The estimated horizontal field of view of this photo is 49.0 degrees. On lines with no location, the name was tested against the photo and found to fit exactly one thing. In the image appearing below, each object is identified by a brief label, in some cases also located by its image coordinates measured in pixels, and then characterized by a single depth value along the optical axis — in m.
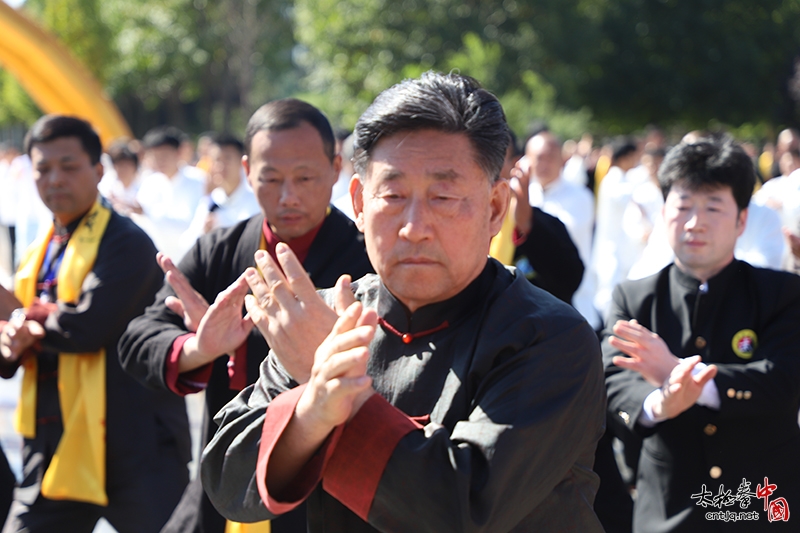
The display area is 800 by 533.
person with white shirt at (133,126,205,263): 9.26
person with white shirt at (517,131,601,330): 6.59
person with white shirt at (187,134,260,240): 6.45
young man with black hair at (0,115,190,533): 3.62
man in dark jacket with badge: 2.91
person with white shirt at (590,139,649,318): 8.09
